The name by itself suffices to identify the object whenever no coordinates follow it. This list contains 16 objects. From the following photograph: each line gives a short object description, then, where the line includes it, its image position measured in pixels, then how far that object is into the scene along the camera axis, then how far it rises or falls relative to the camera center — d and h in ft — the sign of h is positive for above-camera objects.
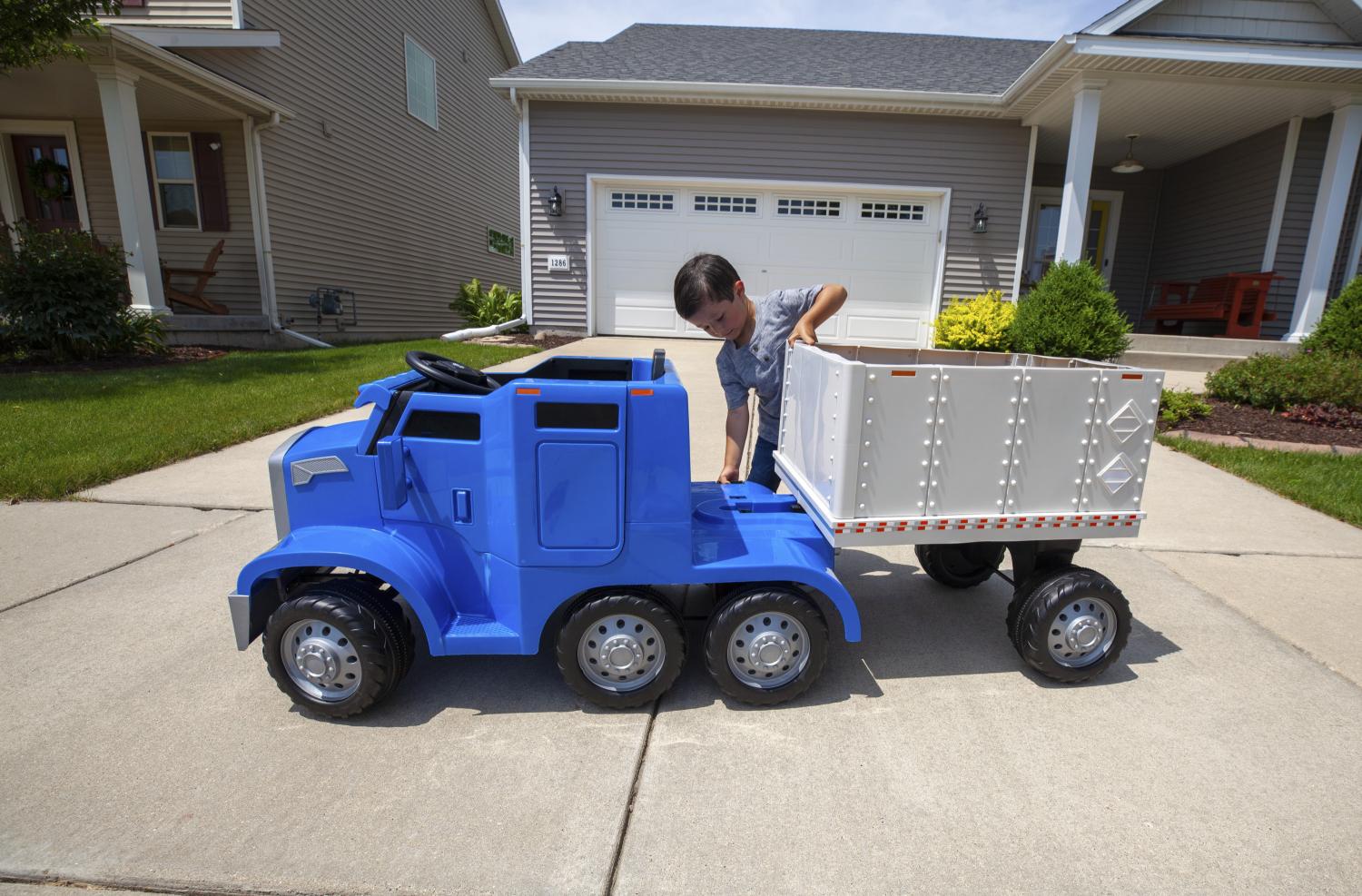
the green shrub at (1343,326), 26.06 -0.79
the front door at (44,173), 36.58 +5.39
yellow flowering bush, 30.01 -1.18
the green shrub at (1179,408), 22.16 -3.37
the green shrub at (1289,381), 21.74 -2.49
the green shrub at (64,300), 26.30 -0.91
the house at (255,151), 31.04 +7.17
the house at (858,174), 34.71 +6.35
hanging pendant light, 37.42 +7.27
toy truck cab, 6.91 -2.76
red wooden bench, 33.96 -0.11
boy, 9.10 -0.50
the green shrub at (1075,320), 26.25 -0.77
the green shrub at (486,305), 45.26 -1.27
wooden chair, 35.50 -0.13
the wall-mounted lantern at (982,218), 36.40 +4.14
